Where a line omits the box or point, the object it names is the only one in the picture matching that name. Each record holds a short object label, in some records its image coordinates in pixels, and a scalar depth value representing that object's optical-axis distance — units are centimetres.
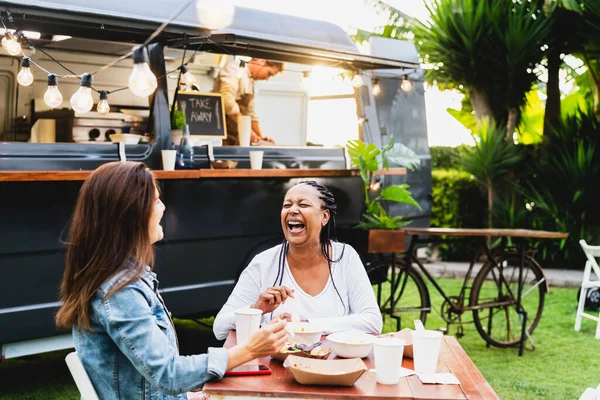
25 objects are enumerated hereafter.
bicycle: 682
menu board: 644
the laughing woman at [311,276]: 364
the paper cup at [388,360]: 254
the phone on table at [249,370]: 263
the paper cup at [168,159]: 568
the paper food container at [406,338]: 292
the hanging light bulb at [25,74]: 504
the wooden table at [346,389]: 246
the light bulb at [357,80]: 715
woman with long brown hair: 231
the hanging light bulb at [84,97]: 439
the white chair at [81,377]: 234
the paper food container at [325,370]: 250
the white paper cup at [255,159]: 626
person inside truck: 689
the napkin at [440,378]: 265
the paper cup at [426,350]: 271
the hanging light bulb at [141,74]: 382
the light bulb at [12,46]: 503
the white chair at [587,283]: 733
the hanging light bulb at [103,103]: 528
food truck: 500
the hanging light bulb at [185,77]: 584
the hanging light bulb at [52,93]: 479
